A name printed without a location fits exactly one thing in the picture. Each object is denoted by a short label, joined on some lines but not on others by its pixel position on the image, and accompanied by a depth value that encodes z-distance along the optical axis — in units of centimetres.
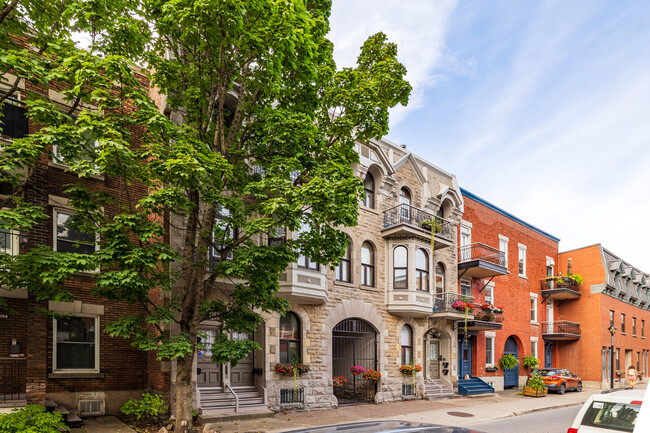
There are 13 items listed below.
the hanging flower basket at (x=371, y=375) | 1819
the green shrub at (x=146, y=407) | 1216
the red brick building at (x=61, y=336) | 1123
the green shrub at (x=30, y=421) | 868
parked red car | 2530
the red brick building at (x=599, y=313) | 3178
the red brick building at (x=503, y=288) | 2430
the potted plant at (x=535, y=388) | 2320
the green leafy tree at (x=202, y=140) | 880
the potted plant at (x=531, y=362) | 2741
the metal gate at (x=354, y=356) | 1853
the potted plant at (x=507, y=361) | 2575
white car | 620
